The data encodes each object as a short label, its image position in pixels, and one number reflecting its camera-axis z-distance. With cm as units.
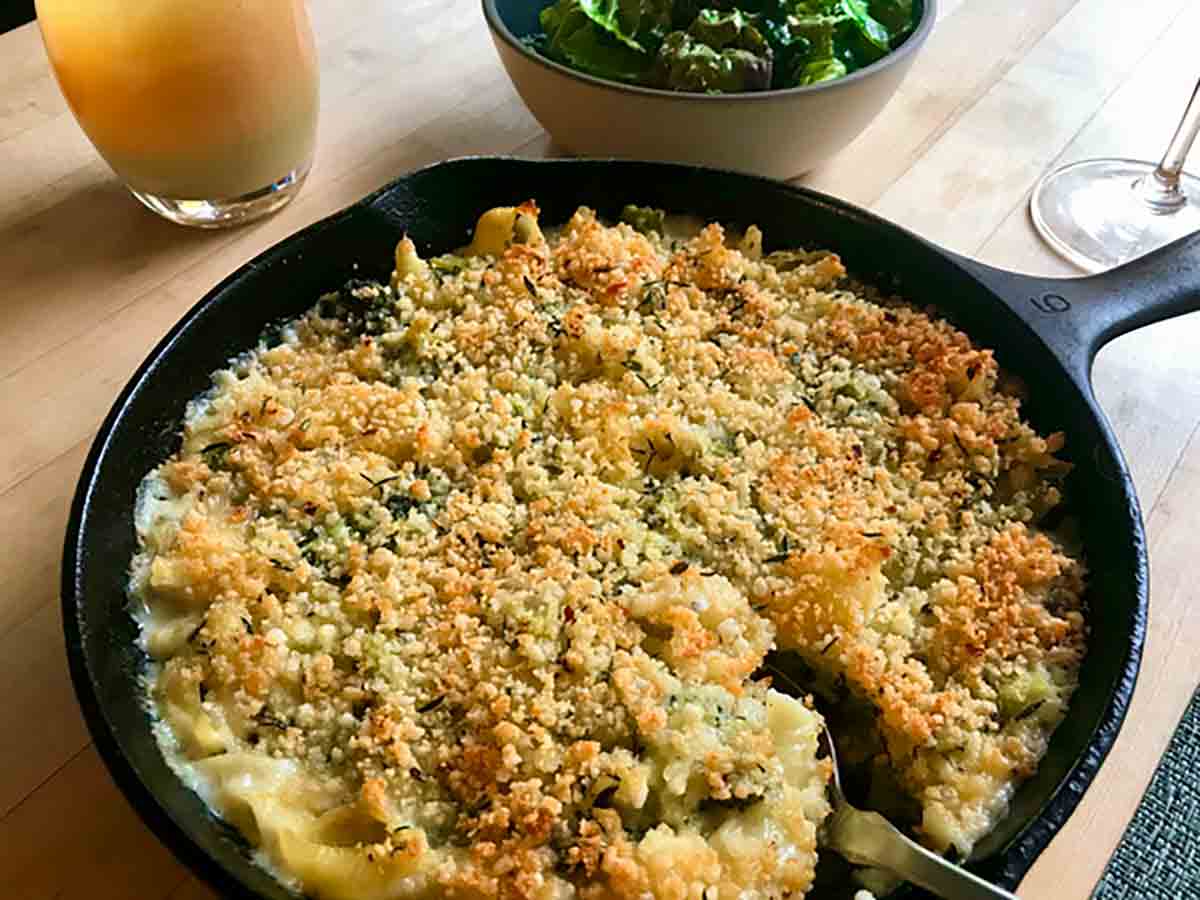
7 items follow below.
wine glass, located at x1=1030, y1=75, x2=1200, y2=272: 42
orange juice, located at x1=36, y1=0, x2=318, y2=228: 35
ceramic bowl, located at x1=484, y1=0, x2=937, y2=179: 38
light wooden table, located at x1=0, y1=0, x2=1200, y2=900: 27
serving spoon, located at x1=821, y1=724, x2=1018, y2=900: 21
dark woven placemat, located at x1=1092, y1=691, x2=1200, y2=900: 31
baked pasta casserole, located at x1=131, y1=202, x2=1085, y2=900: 23
